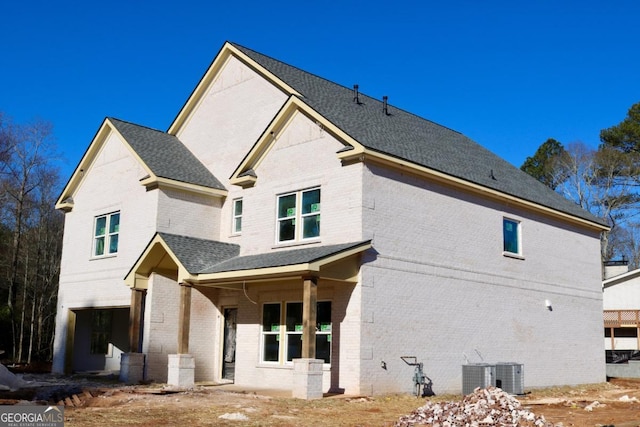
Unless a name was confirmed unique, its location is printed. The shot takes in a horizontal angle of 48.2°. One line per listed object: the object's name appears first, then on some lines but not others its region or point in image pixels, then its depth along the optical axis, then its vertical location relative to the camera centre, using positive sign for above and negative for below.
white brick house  19.05 +2.47
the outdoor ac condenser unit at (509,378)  20.47 -1.22
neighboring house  37.94 +1.57
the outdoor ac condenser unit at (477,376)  19.36 -1.13
